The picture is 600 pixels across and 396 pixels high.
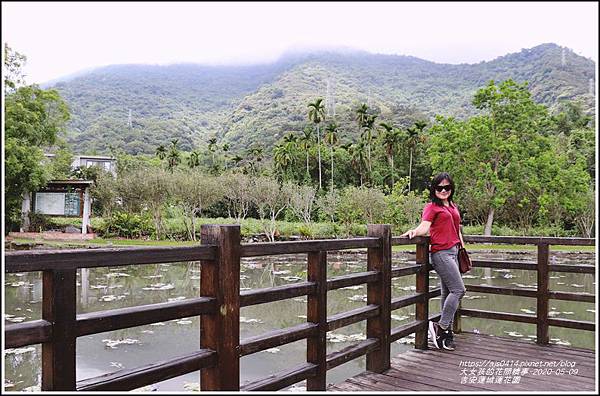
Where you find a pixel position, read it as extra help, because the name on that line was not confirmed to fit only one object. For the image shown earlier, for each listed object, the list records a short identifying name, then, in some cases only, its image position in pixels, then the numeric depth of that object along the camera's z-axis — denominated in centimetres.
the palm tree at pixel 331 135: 3547
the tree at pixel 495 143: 2195
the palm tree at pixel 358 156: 3472
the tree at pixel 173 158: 4013
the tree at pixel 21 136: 1938
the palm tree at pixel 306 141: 3644
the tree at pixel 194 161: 4204
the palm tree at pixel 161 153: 4247
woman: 386
